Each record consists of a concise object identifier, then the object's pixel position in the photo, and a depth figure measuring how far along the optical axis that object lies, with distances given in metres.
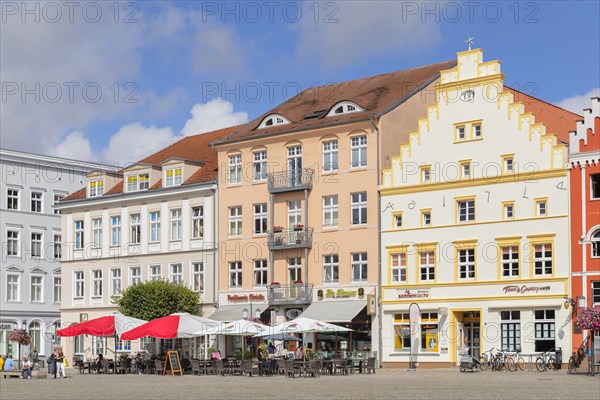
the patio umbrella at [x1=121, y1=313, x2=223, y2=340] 46.88
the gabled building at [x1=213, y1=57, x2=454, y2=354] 55.12
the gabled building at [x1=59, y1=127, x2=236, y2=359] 62.00
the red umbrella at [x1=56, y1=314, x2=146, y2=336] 49.00
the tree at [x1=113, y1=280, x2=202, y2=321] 58.09
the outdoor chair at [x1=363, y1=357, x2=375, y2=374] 46.38
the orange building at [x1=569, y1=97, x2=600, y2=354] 47.47
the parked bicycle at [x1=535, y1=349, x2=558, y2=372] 47.22
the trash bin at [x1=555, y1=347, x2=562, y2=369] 47.34
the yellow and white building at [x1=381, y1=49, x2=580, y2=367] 48.94
